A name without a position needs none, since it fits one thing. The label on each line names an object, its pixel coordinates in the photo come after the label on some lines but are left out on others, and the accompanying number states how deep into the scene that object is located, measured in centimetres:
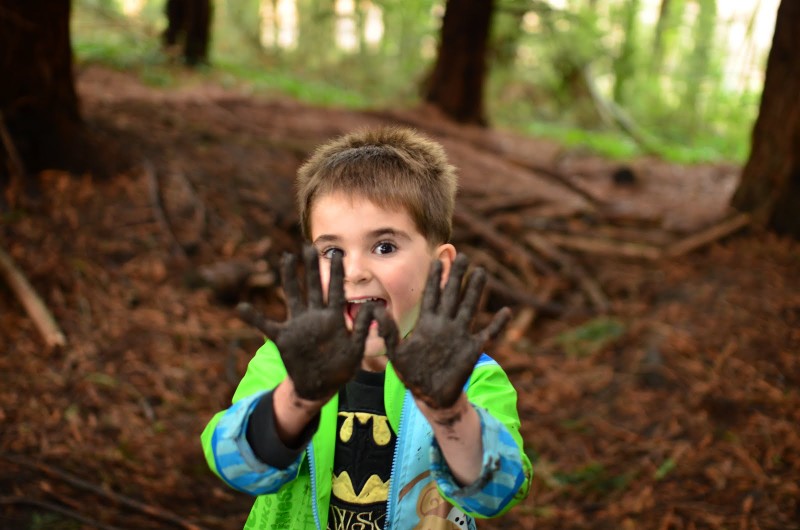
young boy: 134
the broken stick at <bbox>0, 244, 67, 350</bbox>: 375
